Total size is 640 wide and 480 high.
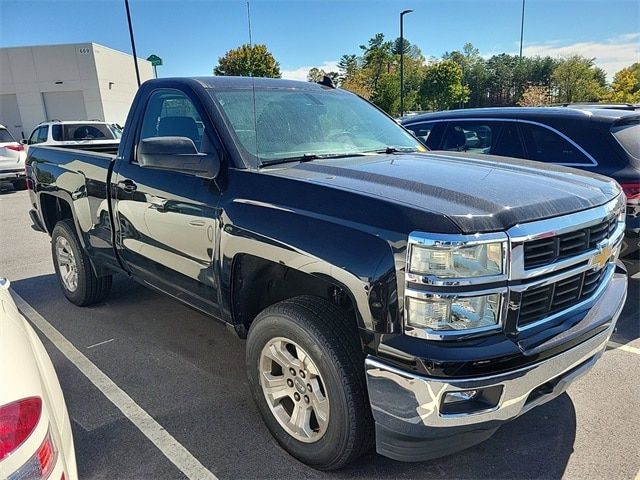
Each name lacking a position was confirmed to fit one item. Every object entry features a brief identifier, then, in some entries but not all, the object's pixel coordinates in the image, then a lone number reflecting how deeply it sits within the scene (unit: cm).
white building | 3416
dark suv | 454
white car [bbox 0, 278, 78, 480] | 145
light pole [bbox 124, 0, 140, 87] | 1765
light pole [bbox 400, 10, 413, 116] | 2718
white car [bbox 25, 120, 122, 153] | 1338
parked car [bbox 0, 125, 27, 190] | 1340
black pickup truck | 195
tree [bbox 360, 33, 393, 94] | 5303
